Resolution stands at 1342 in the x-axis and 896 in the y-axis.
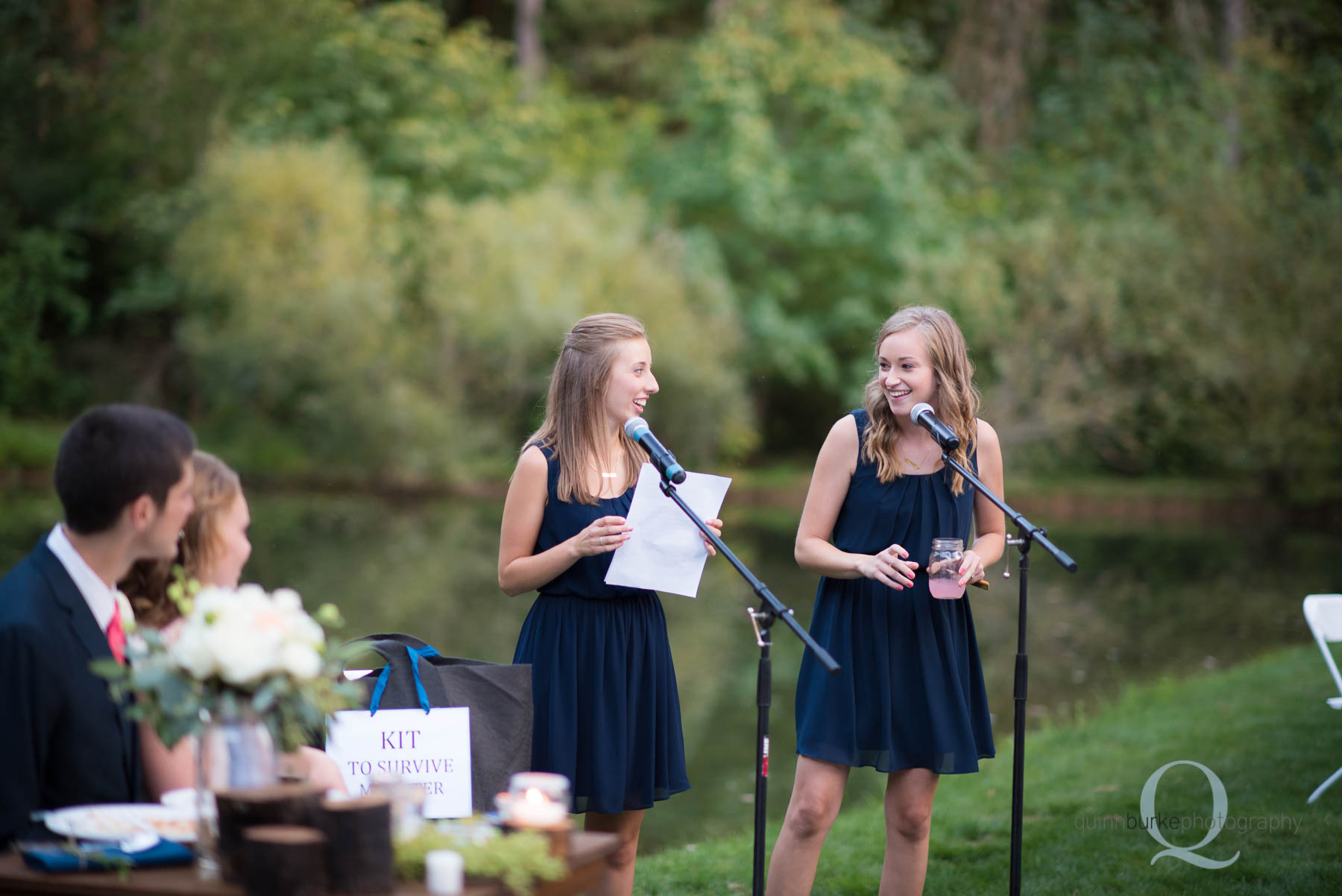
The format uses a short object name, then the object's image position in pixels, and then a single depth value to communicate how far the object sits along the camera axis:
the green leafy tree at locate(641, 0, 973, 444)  28.73
